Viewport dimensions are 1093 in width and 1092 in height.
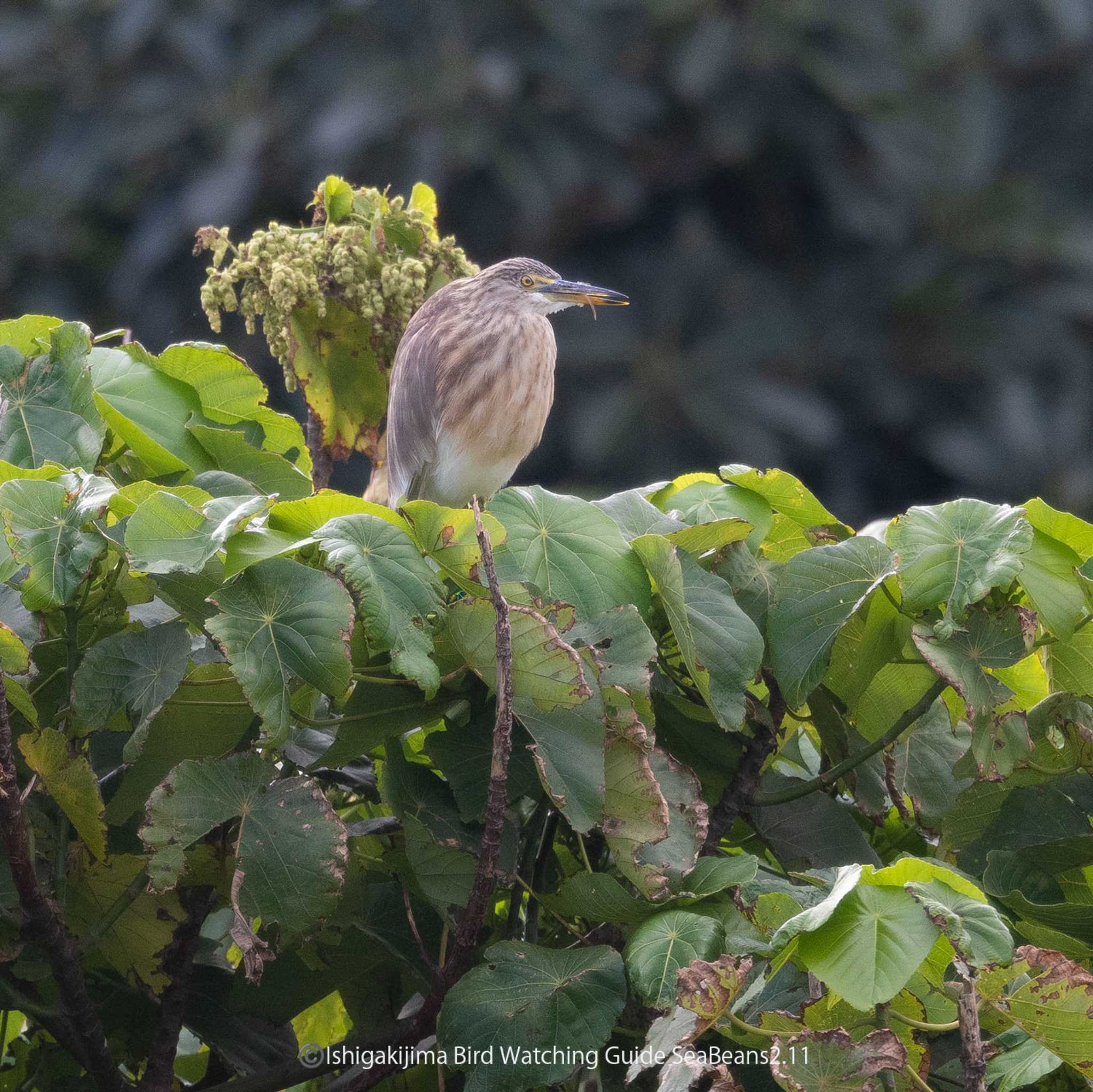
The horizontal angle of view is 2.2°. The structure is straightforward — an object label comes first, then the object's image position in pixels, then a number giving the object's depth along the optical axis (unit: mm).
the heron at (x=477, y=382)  32183
